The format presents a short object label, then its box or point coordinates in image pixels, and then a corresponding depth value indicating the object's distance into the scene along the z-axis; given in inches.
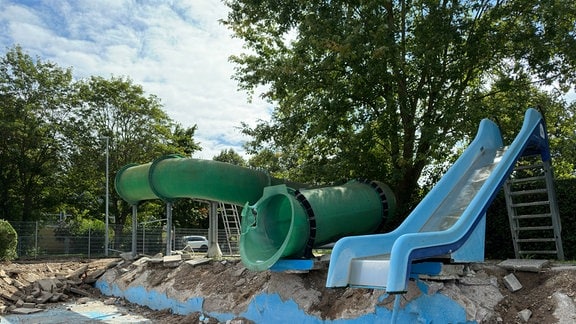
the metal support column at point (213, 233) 537.5
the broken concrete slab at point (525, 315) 249.8
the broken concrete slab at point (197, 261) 468.1
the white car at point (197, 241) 1114.1
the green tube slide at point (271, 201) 353.1
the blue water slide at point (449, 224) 222.5
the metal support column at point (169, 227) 542.0
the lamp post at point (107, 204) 971.3
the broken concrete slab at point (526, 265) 280.5
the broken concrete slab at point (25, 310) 455.5
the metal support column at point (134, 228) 635.7
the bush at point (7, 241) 720.3
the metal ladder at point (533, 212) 340.8
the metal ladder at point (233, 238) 752.3
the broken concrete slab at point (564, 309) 237.3
